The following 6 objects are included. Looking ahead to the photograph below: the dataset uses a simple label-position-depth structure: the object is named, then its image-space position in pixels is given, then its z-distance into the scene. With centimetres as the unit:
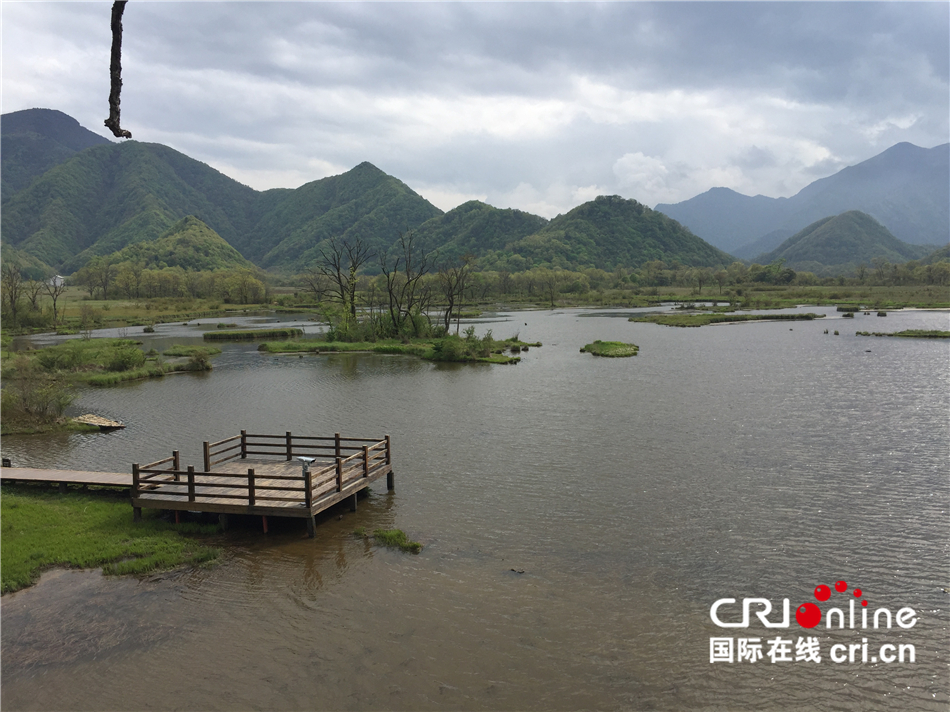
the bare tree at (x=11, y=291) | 8407
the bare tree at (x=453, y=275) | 6544
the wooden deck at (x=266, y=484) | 1553
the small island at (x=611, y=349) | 5209
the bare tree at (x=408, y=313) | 6425
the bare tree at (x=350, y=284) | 6575
